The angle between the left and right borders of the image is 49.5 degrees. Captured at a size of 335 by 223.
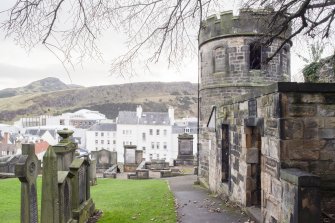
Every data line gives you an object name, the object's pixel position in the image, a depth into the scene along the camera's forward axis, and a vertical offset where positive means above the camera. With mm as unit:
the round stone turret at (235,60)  19203 +3202
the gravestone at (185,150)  31203 -2656
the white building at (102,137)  72125 -3333
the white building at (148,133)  69188 -2496
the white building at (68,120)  95000 +186
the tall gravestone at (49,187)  6457 -1184
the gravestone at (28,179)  5809 -956
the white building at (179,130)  67562 -1957
